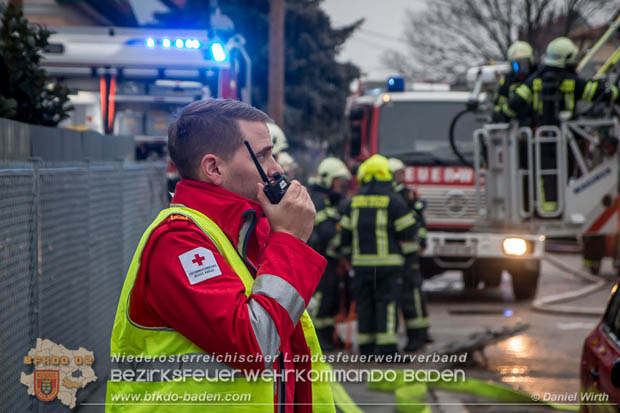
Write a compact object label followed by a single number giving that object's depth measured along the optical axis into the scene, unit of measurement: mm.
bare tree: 29453
